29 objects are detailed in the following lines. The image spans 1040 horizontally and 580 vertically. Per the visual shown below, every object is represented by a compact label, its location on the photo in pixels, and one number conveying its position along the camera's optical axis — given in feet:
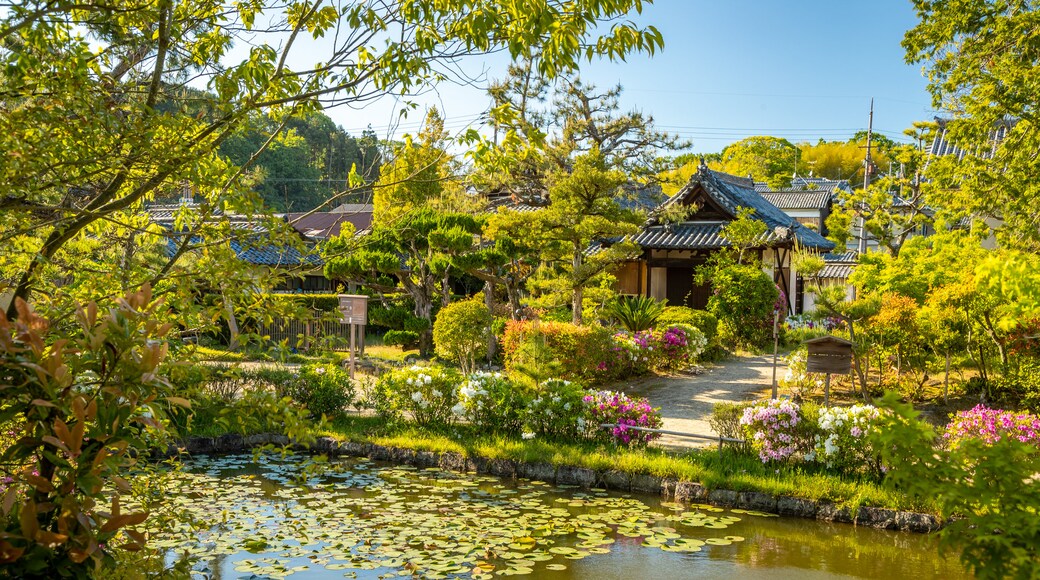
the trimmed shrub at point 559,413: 32.76
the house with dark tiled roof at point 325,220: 127.75
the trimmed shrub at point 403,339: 66.08
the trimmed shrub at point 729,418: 31.09
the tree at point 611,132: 67.51
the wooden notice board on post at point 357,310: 47.93
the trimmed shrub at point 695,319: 58.44
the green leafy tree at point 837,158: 193.47
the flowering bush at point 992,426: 26.53
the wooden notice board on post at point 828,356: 35.40
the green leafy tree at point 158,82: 10.87
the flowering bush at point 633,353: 50.52
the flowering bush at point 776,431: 28.91
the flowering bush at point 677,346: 53.62
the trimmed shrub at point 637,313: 60.08
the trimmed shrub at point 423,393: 35.17
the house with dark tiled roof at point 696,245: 71.66
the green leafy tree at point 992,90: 33.78
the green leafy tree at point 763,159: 175.94
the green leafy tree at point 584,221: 50.11
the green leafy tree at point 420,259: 55.72
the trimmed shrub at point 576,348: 47.85
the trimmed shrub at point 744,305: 63.41
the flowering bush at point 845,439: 27.68
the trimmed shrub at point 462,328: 49.78
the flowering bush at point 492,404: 33.65
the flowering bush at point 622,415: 32.01
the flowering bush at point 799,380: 44.29
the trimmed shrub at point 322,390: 37.60
